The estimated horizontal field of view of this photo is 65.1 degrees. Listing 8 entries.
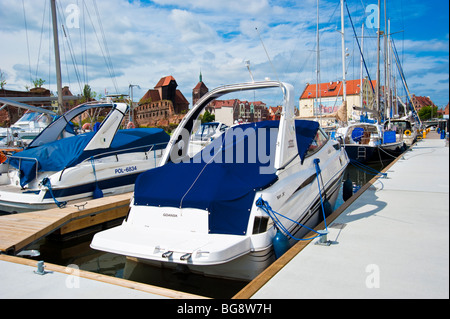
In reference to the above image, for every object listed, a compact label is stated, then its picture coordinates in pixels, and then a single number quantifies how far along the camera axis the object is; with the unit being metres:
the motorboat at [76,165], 7.56
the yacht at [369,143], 17.50
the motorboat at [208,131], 19.27
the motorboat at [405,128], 23.64
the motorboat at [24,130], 16.55
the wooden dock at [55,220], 5.38
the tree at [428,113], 105.45
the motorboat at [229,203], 4.09
